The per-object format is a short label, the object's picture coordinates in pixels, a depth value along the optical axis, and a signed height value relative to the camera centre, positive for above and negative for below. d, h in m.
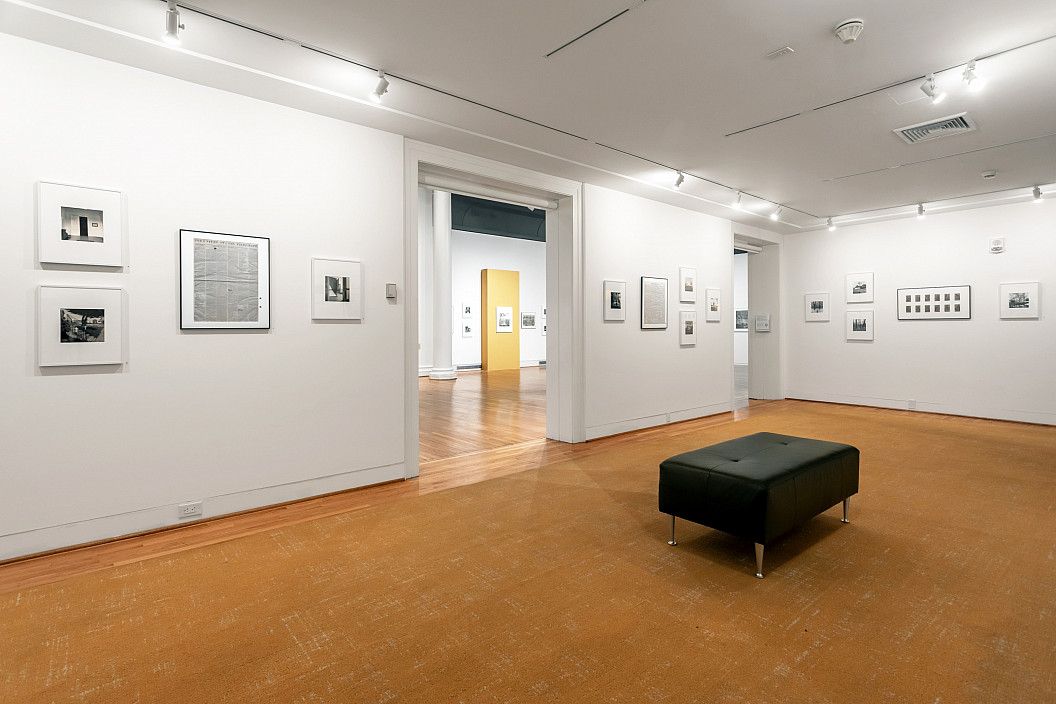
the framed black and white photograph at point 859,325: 9.99 +0.44
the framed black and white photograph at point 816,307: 10.56 +0.82
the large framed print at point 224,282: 4.19 +0.58
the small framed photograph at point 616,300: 7.44 +0.71
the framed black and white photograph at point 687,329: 8.59 +0.33
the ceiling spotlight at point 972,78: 4.11 +2.12
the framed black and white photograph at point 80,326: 3.64 +0.19
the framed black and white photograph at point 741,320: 18.58 +1.02
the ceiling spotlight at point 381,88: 4.20 +2.10
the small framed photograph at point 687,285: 8.59 +1.04
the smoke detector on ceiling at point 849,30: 3.54 +2.14
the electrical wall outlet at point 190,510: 4.16 -1.24
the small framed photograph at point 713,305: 9.12 +0.75
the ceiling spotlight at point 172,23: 3.27 +2.04
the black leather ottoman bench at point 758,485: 3.25 -0.89
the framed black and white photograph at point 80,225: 3.63 +0.90
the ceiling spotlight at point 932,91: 4.34 +2.14
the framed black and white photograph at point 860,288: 9.97 +1.14
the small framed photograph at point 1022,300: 8.16 +0.73
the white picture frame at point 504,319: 18.30 +1.07
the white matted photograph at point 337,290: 4.85 +0.58
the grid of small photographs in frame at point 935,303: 8.89 +0.77
